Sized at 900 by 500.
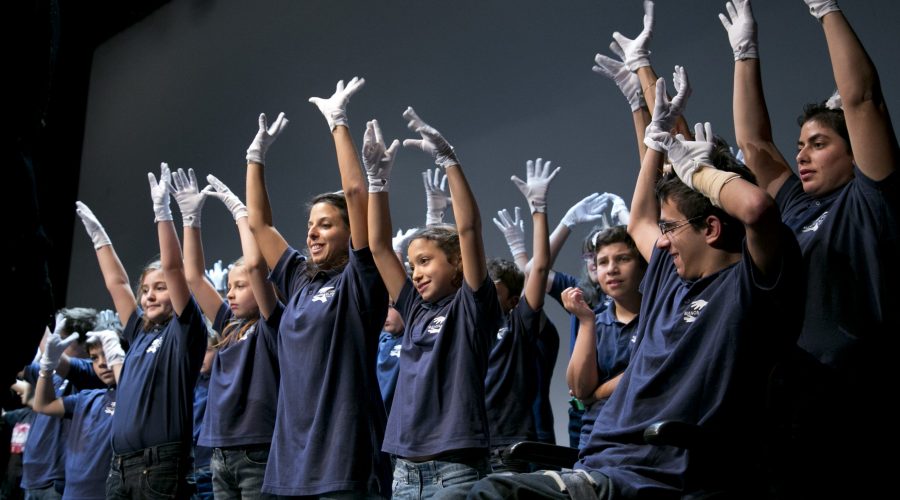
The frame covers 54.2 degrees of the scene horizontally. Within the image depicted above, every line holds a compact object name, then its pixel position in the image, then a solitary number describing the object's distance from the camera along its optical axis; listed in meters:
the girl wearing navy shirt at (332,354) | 2.63
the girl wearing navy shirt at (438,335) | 2.59
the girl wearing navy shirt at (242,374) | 3.14
